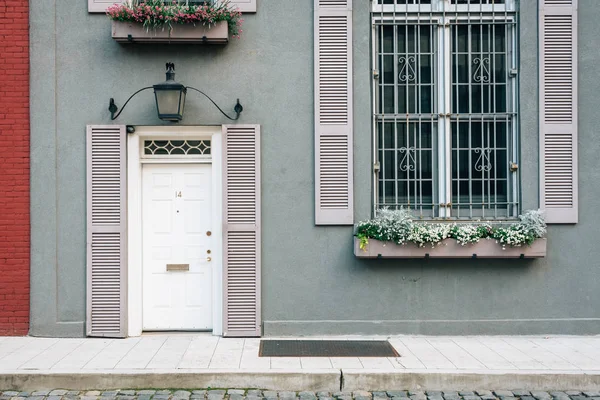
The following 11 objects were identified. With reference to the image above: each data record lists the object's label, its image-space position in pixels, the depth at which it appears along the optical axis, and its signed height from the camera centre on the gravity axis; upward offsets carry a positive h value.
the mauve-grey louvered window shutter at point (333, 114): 7.63 +1.19
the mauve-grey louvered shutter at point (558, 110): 7.70 +1.26
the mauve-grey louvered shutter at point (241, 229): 7.61 -0.24
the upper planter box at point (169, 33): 7.41 +2.14
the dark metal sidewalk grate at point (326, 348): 6.84 -1.61
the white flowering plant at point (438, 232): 7.45 -0.27
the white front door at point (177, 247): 7.89 -0.49
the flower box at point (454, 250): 7.51 -0.50
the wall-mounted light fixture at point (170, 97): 7.27 +1.34
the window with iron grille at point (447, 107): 7.85 +1.32
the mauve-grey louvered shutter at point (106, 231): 7.57 -0.27
